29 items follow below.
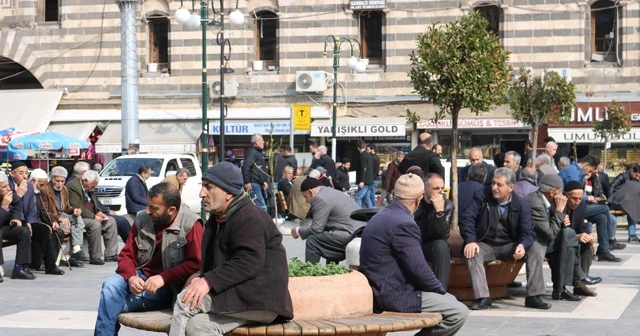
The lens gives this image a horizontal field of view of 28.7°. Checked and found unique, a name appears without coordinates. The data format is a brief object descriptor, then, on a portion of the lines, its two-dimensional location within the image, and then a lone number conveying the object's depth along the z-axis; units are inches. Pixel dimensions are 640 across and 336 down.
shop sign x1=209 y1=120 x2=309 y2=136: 1478.8
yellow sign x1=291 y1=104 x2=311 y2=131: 1344.7
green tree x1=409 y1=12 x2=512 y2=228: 766.5
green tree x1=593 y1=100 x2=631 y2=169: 1304.1
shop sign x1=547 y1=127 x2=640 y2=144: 1368.1
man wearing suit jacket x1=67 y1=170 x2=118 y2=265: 702.5
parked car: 1037.8
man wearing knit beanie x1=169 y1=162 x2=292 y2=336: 288.8
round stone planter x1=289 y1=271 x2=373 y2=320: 308.5
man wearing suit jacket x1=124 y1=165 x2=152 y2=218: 763.4
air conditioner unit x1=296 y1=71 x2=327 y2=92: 1461.6
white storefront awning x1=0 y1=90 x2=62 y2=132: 1528.1
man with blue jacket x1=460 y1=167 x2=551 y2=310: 478.3
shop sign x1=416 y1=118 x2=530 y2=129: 1403.8
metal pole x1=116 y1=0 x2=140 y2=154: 1382.9
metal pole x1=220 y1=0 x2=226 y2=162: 1207.7
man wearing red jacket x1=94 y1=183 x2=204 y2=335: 336.8
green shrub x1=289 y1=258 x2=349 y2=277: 321.4
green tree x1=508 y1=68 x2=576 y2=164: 1243.8
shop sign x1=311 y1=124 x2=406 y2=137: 1433.3
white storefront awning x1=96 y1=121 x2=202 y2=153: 1492.4
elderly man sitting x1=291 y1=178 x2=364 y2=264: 534.0
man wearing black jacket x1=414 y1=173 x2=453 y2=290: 459.2
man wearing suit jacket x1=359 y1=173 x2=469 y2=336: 327.6
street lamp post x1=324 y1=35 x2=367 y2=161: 1330.0
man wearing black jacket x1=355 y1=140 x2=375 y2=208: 1152.2
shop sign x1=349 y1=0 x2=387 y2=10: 1453.0
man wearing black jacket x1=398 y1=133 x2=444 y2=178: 724.0
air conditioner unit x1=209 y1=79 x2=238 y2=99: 1502.2
